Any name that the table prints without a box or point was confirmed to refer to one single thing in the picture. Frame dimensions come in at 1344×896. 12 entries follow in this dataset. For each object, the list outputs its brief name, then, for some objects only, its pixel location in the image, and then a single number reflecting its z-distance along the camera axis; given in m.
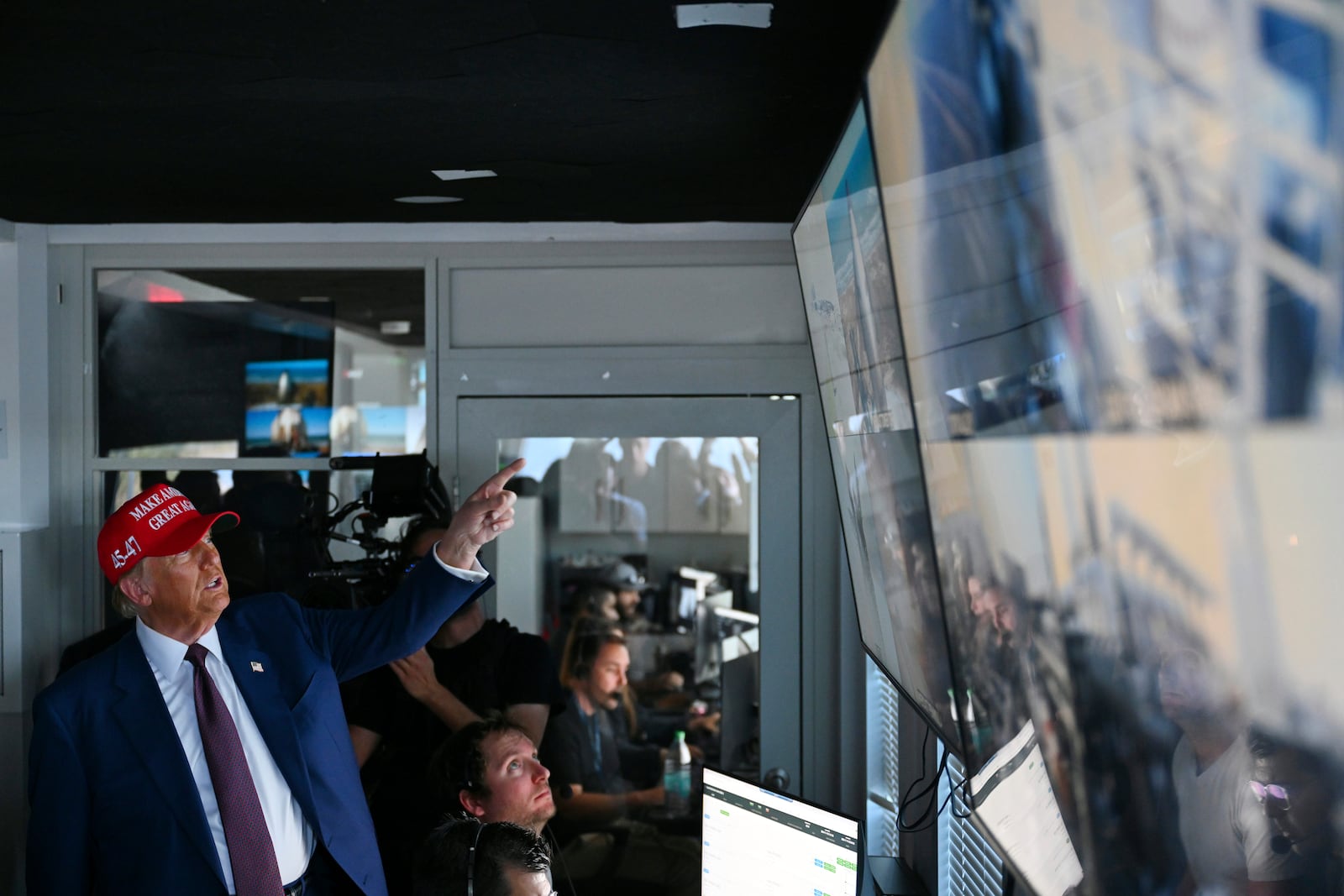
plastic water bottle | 3.37
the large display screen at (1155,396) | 0.42
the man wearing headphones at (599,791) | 3.35
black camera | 2.96
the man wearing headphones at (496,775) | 2.38
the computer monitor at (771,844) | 1.96
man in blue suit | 2.04
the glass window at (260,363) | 3.42
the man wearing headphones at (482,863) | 1.89
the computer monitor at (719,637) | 3.35
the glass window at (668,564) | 3.36
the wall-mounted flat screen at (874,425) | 1.34
